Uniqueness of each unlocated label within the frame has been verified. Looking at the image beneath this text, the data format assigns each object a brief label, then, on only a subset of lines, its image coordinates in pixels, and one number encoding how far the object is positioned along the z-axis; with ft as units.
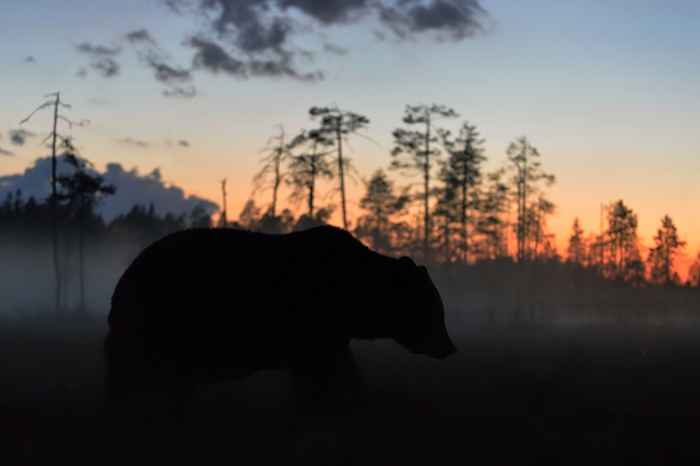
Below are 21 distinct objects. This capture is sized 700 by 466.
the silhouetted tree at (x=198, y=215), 350.78
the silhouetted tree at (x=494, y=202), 173.06
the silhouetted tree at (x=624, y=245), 253.03
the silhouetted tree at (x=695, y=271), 398.79
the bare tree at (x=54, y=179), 118.32
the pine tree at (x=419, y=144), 141.28
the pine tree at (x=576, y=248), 376.27
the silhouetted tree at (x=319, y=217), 128.31
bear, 25.88
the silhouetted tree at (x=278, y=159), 126.00
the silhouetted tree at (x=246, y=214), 269.36
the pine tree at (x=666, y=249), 294.46
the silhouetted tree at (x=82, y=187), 143.54
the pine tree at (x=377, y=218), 229.86
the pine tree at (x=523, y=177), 171.42
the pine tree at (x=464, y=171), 155.43
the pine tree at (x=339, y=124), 120.16
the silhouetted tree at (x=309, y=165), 121.39
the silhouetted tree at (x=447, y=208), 158.92
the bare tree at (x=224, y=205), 150.30
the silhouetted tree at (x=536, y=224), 177.99
